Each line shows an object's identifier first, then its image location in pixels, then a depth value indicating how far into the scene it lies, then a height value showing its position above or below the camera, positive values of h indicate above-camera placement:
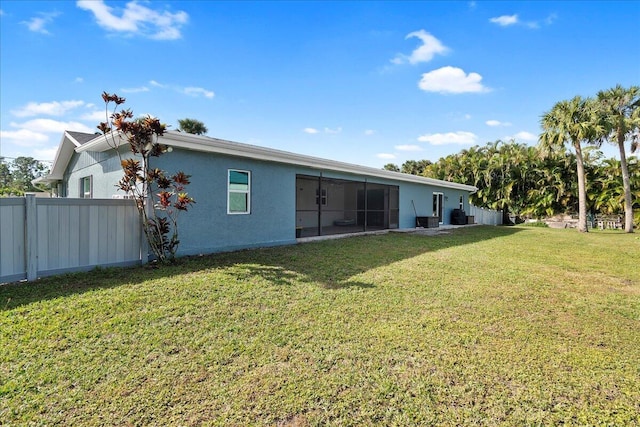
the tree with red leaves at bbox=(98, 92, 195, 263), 5.89 +0.62
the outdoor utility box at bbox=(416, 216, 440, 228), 16.23 -0.37
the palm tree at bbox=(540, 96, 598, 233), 15.63 +4.43
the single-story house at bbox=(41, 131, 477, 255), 7.22 +0.98
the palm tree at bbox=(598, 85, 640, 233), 15.81 +4.92
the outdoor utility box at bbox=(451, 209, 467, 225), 19.22 -0.17
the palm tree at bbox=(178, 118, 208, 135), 21.80 +6.08
